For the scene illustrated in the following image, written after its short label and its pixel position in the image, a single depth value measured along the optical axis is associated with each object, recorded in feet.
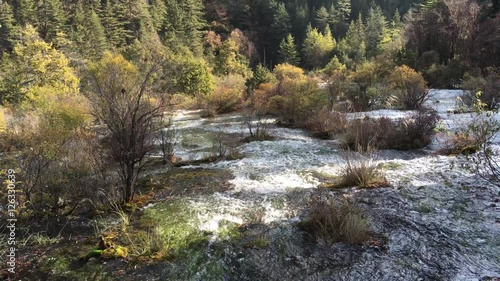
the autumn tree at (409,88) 60.34
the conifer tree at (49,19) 151.43
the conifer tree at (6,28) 144.87
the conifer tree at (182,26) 167.44
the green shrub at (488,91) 46.32
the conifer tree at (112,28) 165.17
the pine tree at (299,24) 239.09
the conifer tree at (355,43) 179.73
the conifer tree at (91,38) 138.31
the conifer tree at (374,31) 194.63
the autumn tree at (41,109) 22.90
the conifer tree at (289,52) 201.57
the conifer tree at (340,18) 244.22
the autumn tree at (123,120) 20.66
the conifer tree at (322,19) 239.91
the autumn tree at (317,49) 195.70
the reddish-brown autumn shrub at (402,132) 36.22
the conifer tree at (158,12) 190.19
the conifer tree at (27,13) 151.53
